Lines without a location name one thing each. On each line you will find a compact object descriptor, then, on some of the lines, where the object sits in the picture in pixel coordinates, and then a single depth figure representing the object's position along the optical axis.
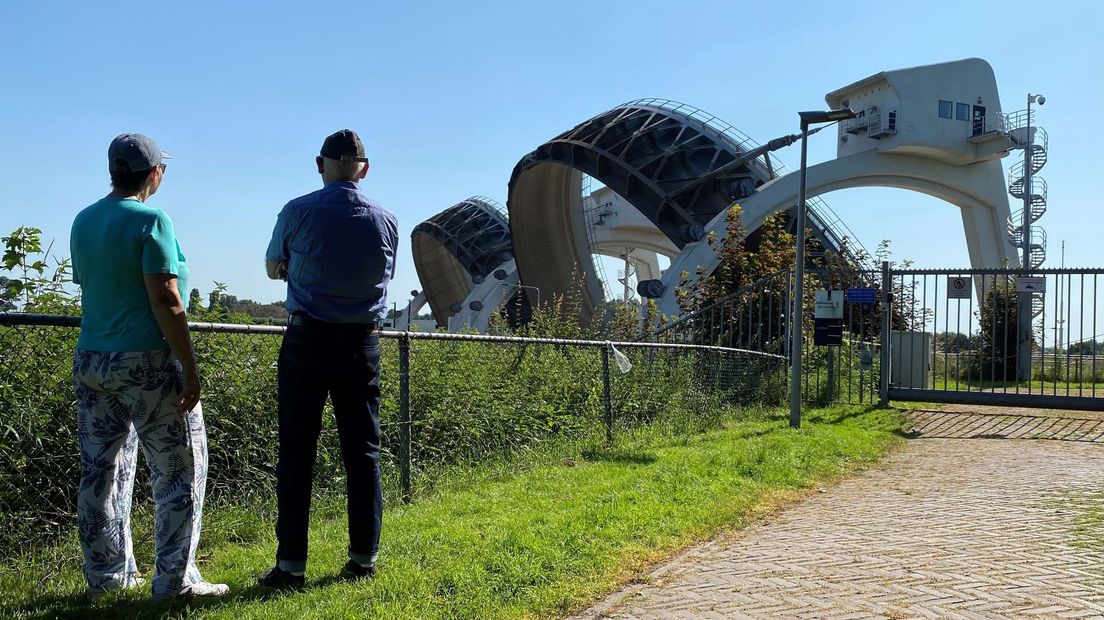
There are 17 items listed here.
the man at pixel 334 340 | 4.07
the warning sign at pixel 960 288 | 13.95
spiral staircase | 45.88
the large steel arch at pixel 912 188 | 36.69
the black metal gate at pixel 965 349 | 13.44
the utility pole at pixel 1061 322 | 13.71
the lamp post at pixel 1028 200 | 46.59
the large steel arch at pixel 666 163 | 39.47
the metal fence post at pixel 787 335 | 15.40
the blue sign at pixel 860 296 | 14.44
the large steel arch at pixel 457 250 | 68.38
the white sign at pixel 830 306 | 13.94
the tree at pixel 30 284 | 5.27
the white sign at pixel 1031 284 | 13.45
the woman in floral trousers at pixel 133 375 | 3.64
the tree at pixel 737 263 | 19.91
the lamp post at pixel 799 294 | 11.73
